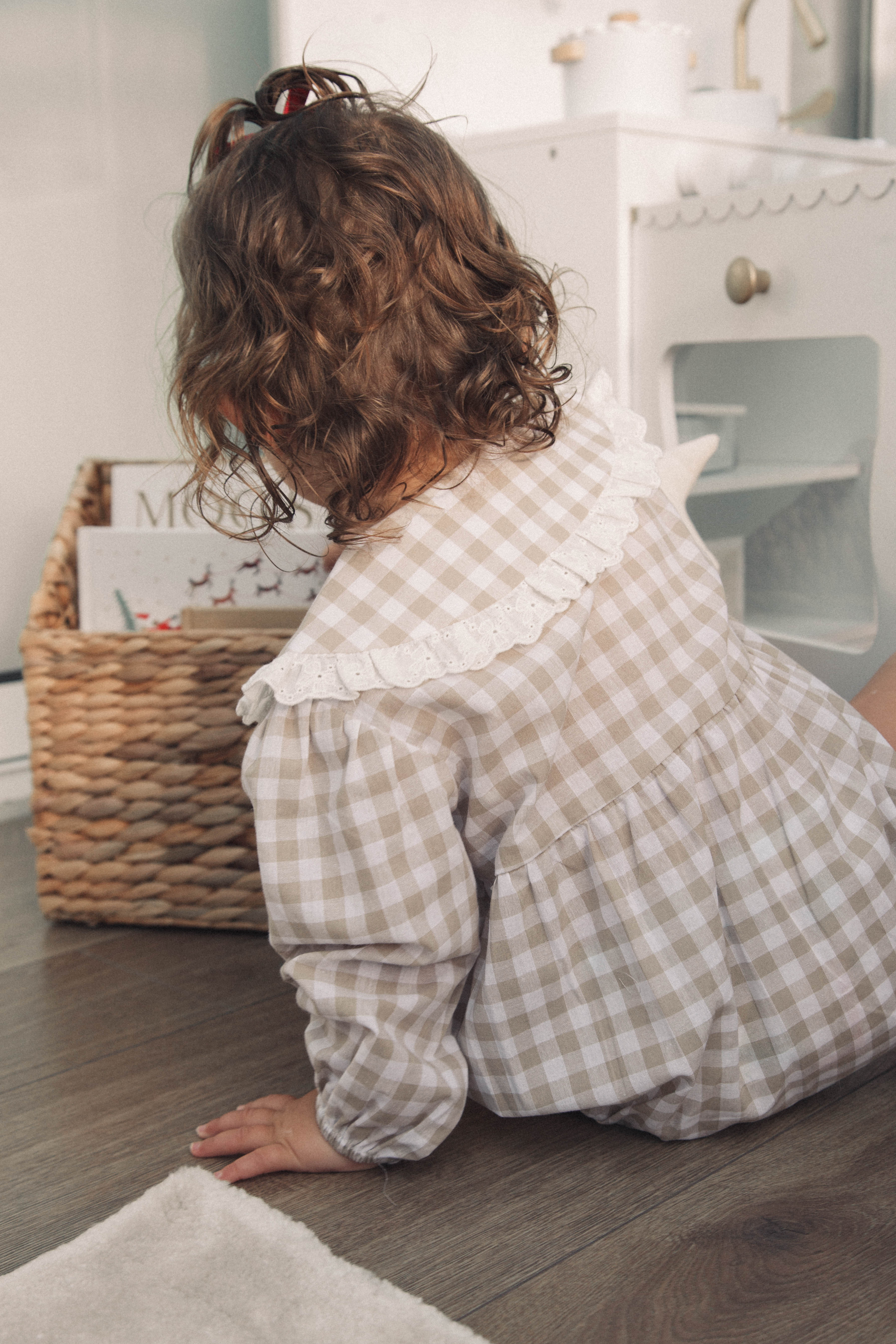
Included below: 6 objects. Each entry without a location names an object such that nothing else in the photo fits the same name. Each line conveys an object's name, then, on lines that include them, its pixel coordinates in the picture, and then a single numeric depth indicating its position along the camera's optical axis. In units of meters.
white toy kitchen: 1.00
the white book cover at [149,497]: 1.22
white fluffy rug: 0.55
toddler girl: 0.64
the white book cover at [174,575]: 1.10
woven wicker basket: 0.99
